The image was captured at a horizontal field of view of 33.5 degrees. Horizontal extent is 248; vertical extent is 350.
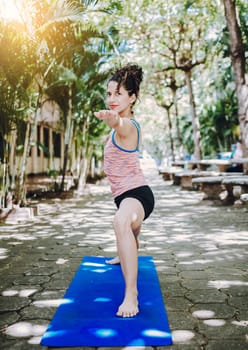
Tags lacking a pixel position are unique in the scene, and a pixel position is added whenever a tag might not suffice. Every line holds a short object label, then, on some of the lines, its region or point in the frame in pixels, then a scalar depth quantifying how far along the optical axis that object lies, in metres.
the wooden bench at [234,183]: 7.35
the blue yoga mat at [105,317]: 2.22
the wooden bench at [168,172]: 16.99
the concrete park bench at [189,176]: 11.29
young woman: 2.69
